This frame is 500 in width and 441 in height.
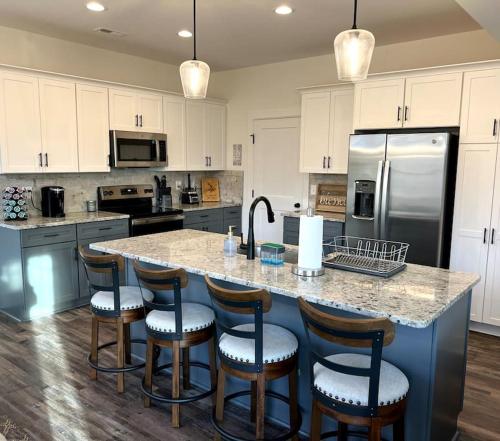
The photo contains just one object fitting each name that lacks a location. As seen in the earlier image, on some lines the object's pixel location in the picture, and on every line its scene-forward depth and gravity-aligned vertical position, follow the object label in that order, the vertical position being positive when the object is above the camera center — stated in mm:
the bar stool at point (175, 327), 2277 -855
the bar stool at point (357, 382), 1605 -834
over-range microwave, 4785 +249
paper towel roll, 2172 -350
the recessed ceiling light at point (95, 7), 3475 +1339
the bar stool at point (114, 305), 2568 -842
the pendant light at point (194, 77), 2705 +599
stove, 4797 -459
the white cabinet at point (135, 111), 4754 +686
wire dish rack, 2275 -501
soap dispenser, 2689 -466
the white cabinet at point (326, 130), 4695 +492
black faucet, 2535 -406
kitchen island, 1848 -569
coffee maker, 4277 -315
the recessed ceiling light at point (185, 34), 4230 +1378
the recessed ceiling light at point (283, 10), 3516 +1355
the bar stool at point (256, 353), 1951 -846
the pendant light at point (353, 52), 2123 +614
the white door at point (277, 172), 5539 +16
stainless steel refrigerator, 3734 -114
